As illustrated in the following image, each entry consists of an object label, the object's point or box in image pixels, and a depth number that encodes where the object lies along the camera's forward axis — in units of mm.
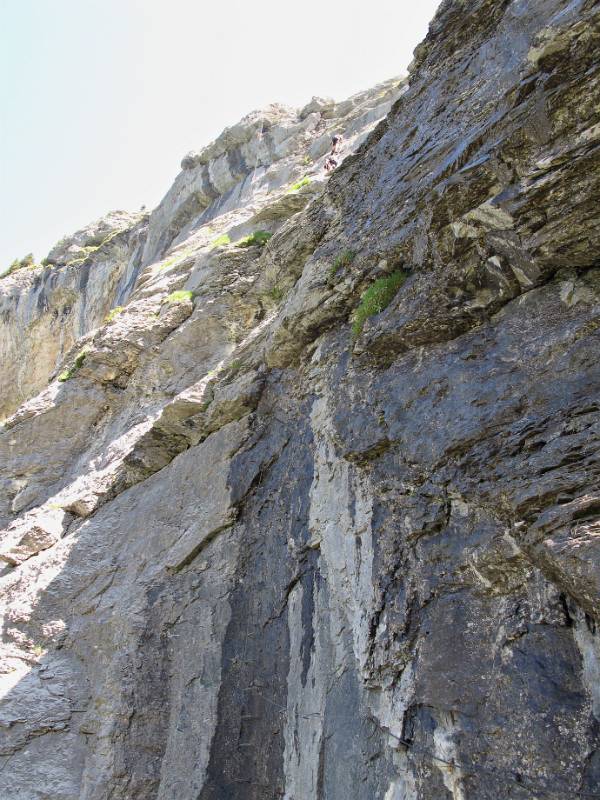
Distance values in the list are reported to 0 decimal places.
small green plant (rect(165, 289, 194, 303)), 17725
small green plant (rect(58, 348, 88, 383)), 17938
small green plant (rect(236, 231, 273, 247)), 18234
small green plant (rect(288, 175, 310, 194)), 19631
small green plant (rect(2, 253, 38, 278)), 40309
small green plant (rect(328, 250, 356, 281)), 10798
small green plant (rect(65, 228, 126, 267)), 33856
